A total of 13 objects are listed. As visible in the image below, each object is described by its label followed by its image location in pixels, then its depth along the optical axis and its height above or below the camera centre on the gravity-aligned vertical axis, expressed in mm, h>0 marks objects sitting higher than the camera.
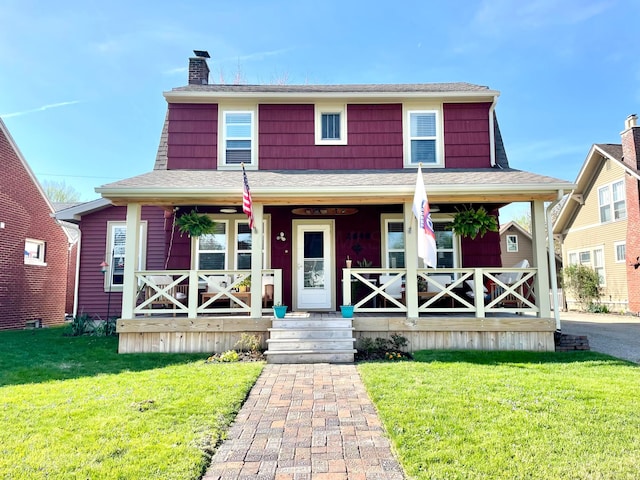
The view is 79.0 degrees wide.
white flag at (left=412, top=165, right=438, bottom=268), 5977 +838
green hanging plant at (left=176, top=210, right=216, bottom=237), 8500 +1285
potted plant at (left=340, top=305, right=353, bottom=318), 7191 -539
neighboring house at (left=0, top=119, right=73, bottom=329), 11883 +1047
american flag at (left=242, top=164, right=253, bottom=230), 6535 +1394
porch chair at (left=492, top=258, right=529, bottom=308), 8045 -163
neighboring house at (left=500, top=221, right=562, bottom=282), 25453 +2564
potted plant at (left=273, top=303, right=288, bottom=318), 7207 -539
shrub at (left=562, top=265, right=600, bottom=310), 16750 -108
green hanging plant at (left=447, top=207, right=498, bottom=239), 8164 +1254
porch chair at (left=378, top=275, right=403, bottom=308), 8395 -160
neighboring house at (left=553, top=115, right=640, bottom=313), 14609 +2662
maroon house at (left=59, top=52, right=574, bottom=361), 8867 +2325
